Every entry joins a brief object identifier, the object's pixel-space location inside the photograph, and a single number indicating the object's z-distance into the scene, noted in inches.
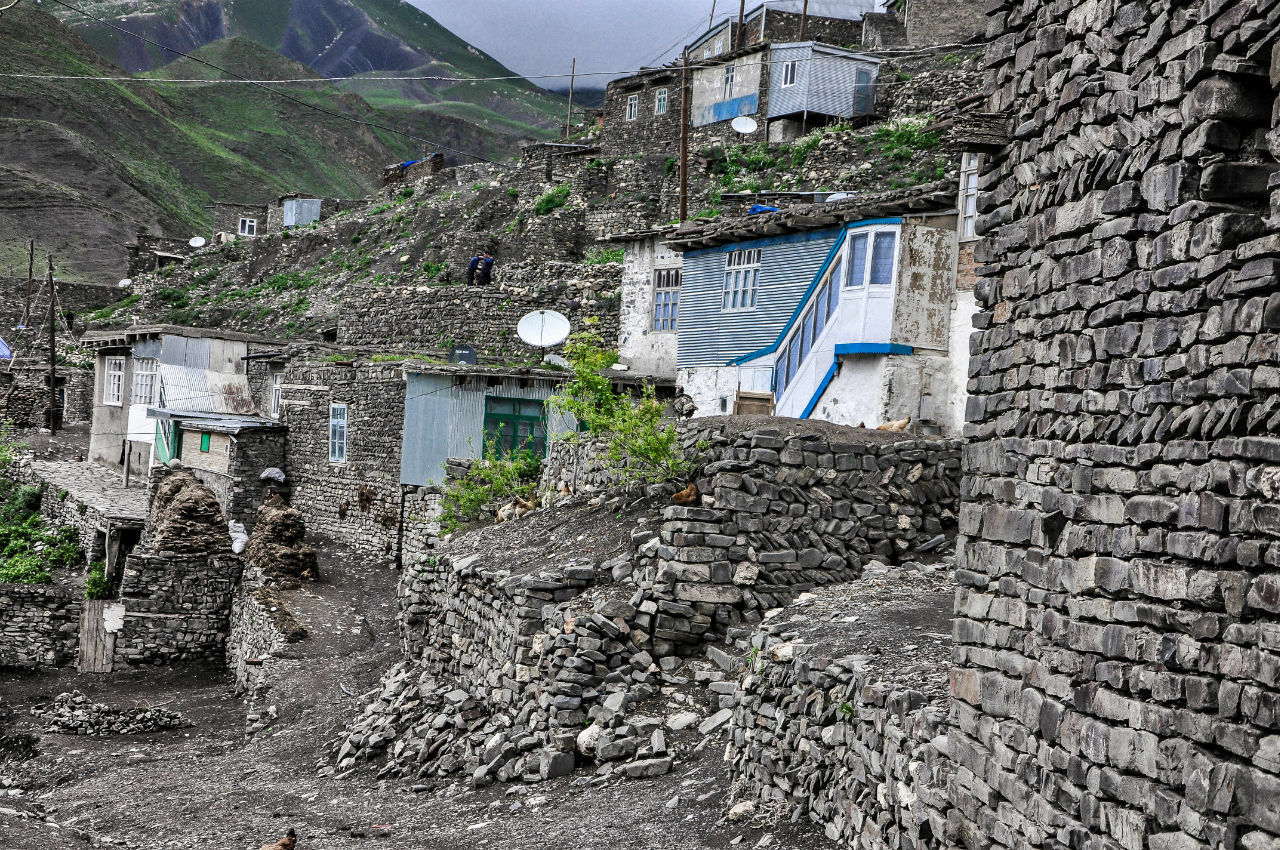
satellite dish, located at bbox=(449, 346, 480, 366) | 1116.5
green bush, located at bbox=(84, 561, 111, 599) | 940.0
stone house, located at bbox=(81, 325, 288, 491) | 1236.5
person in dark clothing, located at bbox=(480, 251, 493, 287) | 1453.0
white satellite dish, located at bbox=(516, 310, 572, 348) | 1029.2
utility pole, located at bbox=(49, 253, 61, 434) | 1547.7
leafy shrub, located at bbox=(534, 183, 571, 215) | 1694.1
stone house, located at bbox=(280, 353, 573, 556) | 992.9
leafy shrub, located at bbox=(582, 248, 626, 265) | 1373.5
